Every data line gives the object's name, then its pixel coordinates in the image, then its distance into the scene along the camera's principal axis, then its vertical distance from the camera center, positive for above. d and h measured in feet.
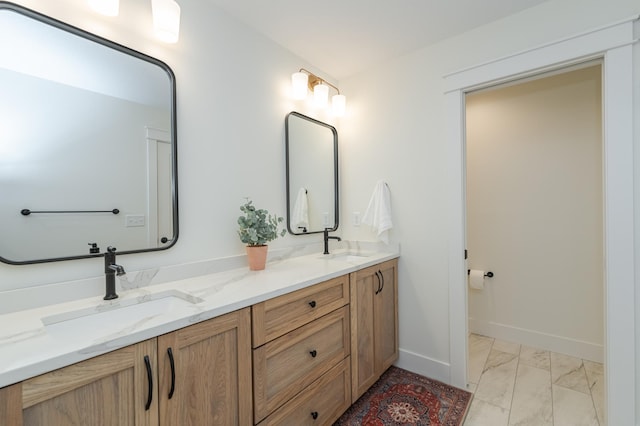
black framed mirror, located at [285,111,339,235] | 7.11 +0.96
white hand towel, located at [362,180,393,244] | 7.35 -0.05
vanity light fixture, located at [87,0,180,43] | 4.42 +2.99
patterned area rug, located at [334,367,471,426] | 5.57 -4.02
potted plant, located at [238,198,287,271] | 5.47 -0.41
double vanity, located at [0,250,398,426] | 2.52 -1.56
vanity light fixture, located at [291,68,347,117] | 6.87 +3.07
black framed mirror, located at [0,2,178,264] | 3.54 +0.96
